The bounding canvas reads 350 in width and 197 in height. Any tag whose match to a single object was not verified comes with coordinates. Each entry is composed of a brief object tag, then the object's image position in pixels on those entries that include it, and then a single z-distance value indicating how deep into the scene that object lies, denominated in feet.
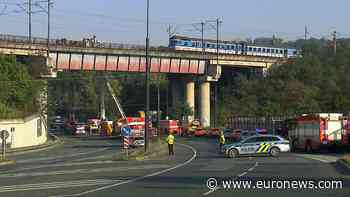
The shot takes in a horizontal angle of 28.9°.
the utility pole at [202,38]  330.22
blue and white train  324.72
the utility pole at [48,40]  262.08
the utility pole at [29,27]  263.08
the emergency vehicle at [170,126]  293.43
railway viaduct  262.67
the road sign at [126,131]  160.71
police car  132.36
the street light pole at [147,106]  144.56
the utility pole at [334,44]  385.97
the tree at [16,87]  236.96
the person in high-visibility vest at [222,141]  149.18
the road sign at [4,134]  138.62
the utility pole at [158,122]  268.99
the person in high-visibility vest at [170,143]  143.02
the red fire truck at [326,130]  144.36
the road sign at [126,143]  140.46
